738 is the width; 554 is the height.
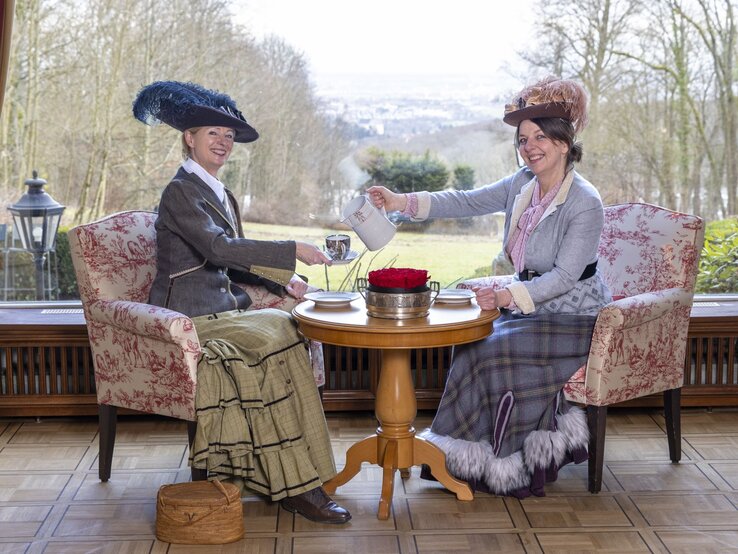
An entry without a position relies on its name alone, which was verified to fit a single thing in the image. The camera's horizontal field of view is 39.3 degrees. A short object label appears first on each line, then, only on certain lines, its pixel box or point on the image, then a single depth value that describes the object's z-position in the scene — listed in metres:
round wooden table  2.88
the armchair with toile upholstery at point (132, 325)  3.05
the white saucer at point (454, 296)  3.19
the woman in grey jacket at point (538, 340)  3.20
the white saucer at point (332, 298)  3.15
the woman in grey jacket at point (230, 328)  3.04
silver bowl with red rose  2.98
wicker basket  2.86
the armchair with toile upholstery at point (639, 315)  3.21
